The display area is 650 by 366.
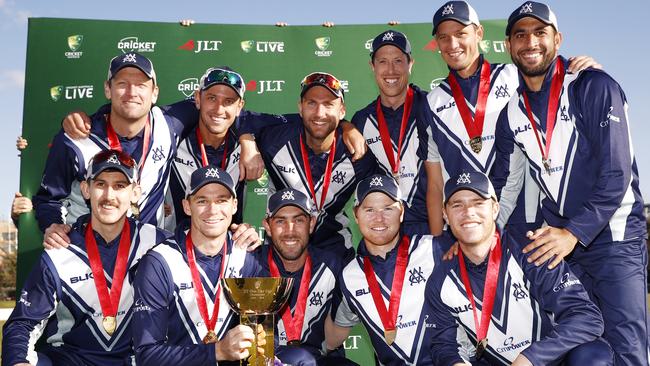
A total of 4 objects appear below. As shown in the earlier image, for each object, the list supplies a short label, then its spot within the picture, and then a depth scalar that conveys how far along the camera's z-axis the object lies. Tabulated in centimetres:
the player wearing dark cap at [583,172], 377
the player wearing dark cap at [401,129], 504
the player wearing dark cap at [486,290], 368
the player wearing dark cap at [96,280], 409
